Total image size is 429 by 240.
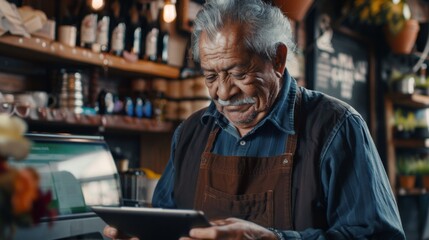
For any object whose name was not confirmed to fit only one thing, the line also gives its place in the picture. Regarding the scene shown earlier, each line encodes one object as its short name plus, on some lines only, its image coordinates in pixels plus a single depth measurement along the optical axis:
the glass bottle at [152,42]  3.39
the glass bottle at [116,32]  3.16
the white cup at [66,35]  2.79
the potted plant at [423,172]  5.74
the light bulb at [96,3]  2.47
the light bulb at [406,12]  4.76
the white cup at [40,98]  2.67
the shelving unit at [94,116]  2.64
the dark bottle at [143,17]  3.50
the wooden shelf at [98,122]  2.65
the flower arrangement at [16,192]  0.59
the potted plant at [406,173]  5.51
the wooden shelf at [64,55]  2.53
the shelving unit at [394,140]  5.50
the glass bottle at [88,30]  2.98
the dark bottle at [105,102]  3.17
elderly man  1.49
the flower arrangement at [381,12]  4.74
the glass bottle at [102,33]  3.04
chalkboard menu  4.91
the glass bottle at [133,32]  3.37
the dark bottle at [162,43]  3.56
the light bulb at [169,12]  2.93
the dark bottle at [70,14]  3.04
